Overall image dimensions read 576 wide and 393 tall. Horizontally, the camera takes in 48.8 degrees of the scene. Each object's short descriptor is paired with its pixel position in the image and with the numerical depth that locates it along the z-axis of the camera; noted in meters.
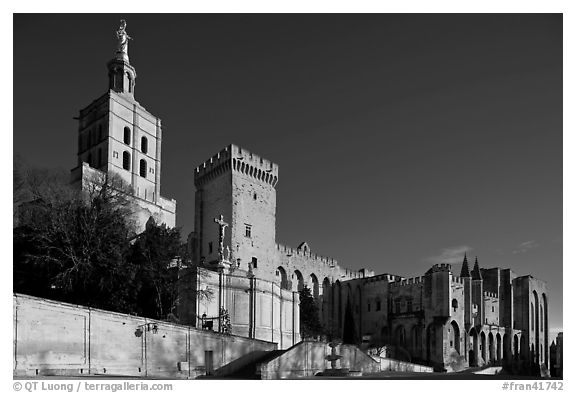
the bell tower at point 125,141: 48.78
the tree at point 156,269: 27.50
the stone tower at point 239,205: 45.97
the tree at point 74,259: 24.30
